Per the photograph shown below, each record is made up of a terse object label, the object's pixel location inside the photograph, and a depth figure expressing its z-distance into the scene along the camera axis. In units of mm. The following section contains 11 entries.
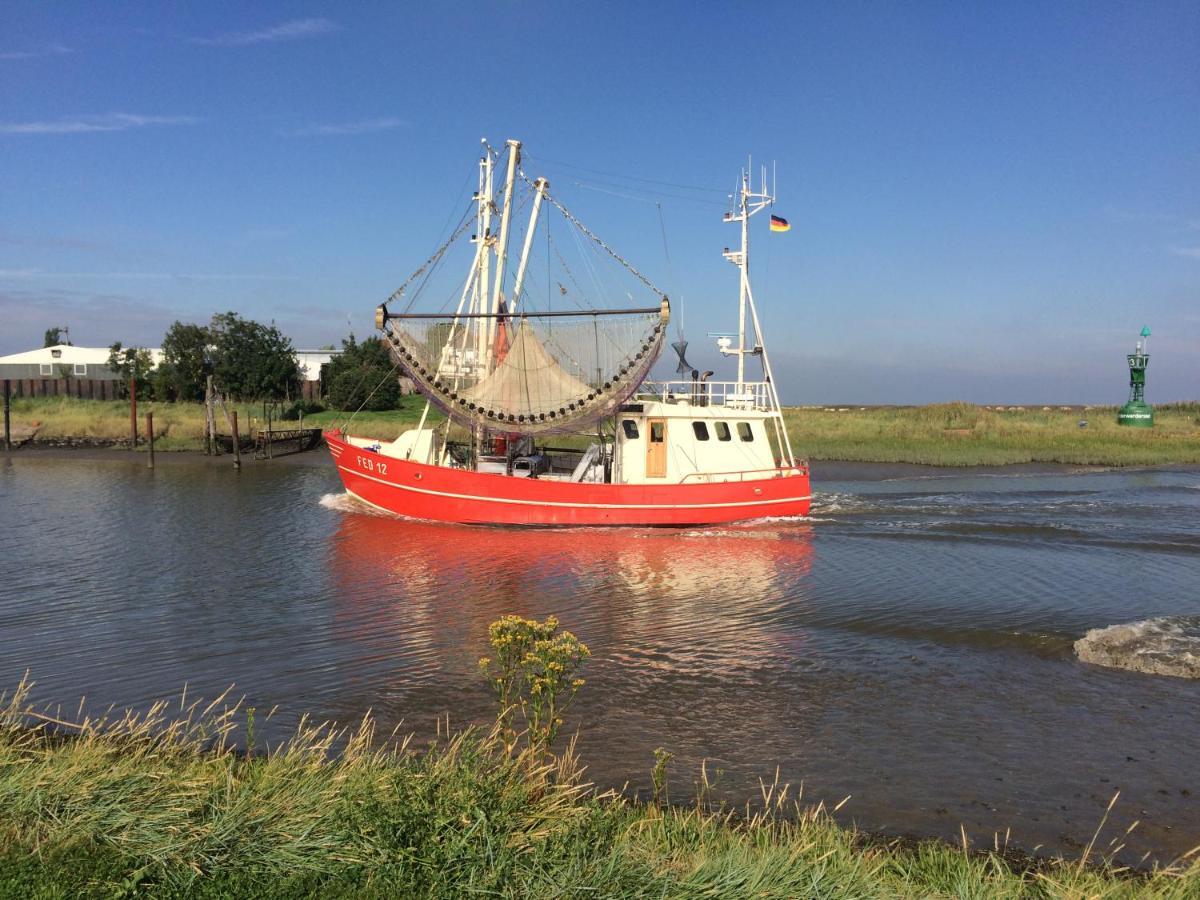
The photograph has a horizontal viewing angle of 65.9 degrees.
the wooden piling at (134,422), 45844
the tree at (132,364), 66312
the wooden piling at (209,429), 44625
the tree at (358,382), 63031
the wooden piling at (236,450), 41103
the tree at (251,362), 63812
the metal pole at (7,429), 46719
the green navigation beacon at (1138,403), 61453
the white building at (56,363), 81625
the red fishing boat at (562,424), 25625
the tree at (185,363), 64188
